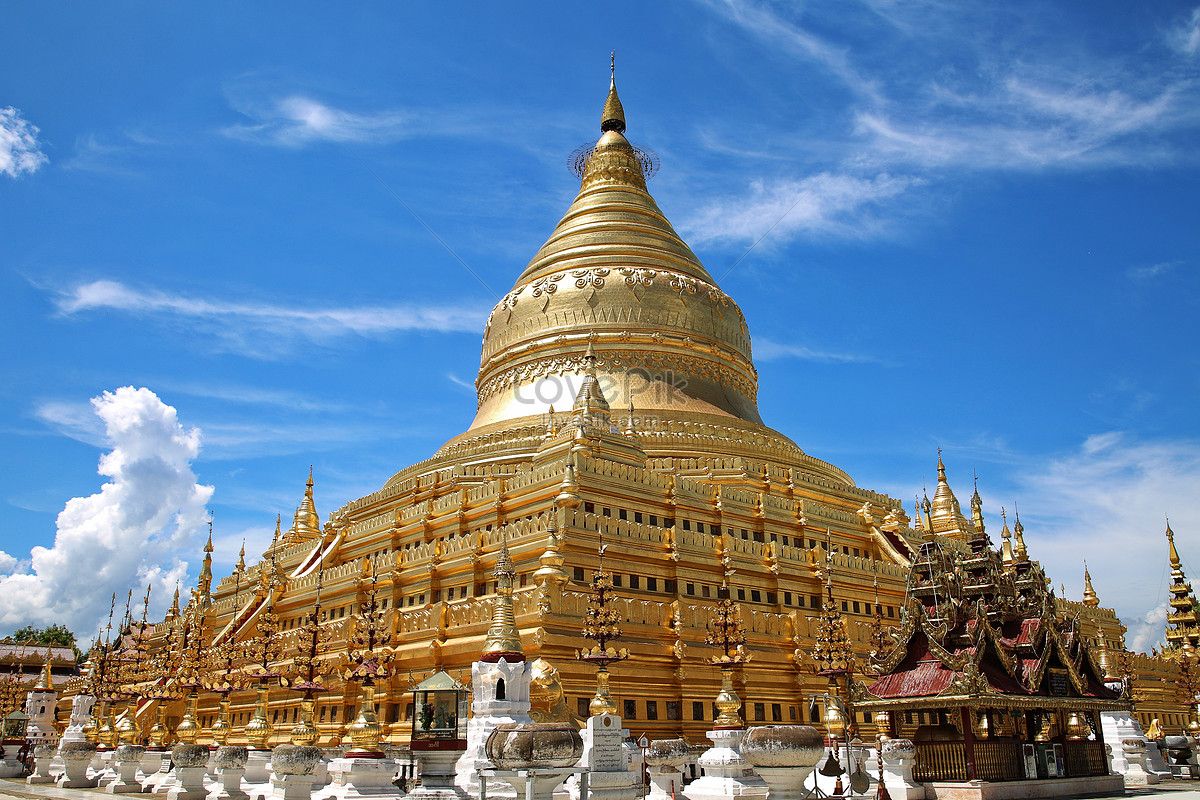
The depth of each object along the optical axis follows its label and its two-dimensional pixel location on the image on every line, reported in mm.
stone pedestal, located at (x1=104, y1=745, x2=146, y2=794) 25031
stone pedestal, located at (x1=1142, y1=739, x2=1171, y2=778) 28144
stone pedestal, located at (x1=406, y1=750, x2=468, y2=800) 18662
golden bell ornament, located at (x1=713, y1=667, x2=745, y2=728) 17800
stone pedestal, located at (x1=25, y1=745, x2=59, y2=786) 27500
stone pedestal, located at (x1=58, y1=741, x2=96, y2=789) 26725
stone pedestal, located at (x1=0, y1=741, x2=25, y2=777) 33594
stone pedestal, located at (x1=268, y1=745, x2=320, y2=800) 18889
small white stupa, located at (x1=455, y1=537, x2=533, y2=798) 17312
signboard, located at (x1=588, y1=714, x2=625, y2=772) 18050
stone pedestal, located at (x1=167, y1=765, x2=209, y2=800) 21750
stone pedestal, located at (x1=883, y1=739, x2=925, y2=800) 18438
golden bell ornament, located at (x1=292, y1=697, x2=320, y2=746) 19750
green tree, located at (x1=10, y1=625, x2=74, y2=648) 89250
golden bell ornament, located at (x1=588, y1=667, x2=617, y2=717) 18844
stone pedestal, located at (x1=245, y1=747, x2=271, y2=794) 20625
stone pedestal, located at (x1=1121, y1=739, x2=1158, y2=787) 26000
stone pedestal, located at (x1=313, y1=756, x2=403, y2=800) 17906
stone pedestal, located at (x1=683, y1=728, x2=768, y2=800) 16453
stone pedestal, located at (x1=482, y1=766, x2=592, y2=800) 15883
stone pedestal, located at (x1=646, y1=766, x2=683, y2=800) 19938
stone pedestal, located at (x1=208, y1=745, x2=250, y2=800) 20375
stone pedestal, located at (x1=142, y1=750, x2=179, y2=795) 23219
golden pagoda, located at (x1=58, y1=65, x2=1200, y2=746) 26938
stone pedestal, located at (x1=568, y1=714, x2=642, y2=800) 17281
